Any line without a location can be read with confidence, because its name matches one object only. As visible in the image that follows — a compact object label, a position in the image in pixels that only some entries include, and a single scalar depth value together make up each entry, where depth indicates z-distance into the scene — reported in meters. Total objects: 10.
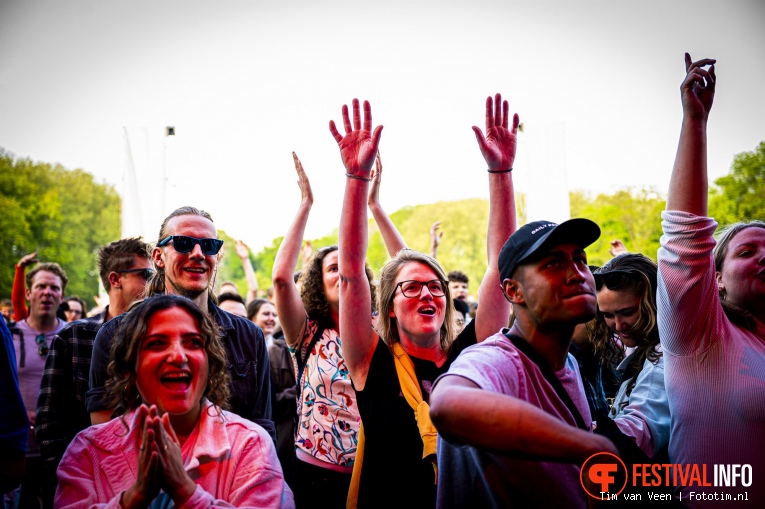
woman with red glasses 2.91
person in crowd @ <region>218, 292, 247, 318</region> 6.71
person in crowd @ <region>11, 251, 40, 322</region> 7.38
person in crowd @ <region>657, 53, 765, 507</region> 2.38
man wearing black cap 1.70
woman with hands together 2.15
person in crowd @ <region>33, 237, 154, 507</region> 3.46
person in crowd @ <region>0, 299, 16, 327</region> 10.06
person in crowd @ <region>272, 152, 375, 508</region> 3.63
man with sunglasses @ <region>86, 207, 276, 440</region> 3.30
